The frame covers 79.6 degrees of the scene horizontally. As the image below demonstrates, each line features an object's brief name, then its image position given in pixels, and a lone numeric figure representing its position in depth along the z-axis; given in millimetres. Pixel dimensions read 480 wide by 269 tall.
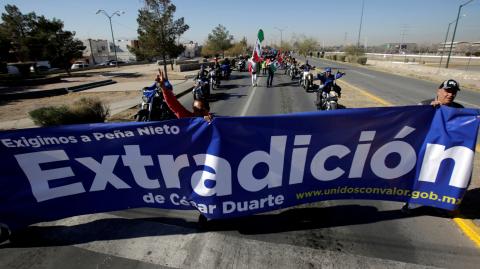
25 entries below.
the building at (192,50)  110406
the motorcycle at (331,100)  10203
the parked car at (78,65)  55394
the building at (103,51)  84188
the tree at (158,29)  25547
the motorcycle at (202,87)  13322
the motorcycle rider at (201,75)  14223
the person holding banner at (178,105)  4535
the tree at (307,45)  79419
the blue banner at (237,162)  3645
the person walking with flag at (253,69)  18322
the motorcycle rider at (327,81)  10839
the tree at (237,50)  80256
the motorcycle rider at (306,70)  18673
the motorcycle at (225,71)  25305
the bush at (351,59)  55438
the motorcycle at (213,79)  18955
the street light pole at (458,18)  32025
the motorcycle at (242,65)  34375
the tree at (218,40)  60094
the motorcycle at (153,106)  8914
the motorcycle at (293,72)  24781
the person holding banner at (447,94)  4086
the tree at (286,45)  109038
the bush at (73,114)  8703
